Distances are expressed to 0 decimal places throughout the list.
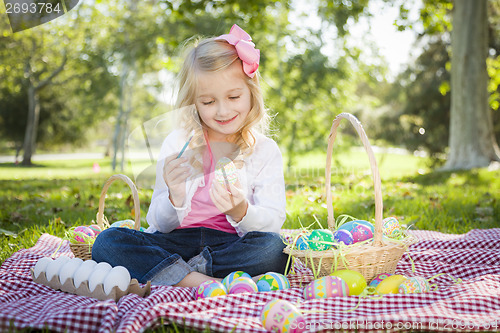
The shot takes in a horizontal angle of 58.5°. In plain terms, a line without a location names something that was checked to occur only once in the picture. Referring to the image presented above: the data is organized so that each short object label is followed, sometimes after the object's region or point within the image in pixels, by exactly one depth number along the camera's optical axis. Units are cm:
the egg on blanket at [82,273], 179
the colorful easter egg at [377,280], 191
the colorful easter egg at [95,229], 241
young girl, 201
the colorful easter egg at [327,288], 173
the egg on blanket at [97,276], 174
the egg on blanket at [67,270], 183
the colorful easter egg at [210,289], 176
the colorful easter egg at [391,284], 176
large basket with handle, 184
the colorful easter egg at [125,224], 252
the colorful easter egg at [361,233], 211
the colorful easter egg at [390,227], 209
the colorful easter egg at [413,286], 173
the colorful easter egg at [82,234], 229
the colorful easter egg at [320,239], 195
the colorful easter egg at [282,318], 140
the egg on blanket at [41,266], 192
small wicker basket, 227
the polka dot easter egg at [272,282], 187
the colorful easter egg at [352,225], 216
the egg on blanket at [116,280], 171
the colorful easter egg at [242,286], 179
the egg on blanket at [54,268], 187
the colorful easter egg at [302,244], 199
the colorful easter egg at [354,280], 178
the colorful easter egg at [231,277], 189
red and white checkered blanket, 142
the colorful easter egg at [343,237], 206
